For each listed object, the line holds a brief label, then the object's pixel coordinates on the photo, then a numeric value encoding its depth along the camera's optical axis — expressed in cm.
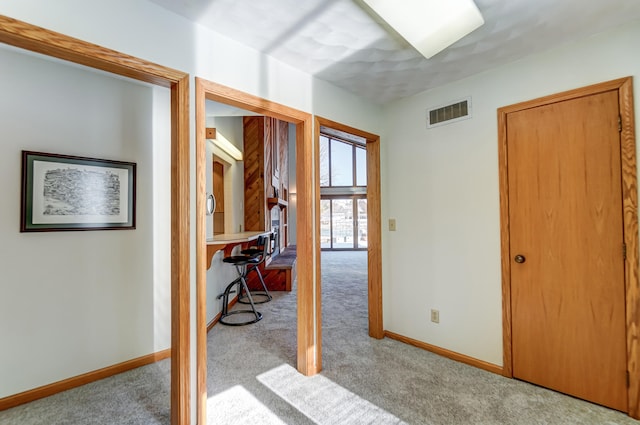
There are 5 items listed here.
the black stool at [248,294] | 337
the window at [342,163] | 1149
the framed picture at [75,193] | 198
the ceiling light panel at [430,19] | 148
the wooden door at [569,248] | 178
